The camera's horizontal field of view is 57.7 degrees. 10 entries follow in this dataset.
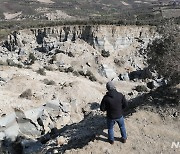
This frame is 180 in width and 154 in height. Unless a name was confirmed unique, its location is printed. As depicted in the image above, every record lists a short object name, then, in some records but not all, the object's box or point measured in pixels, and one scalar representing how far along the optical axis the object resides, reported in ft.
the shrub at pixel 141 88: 43.75
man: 16.44
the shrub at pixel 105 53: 63.43
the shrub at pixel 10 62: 50.92
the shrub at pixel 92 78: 51.38
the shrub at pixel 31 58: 56.47
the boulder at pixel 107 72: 56.92
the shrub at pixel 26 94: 33.70
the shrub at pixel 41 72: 46.54
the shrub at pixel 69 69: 53.53
